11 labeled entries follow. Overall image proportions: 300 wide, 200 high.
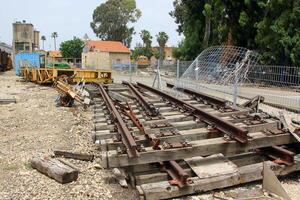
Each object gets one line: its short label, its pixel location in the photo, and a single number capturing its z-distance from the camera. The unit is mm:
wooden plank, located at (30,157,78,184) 3618
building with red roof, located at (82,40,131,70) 47927
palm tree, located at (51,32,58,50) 85883
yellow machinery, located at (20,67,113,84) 14368
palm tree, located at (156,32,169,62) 52837
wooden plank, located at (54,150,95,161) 4373
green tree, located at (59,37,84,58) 47862
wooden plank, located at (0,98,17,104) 9880
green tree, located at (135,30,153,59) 58626
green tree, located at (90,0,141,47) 57319
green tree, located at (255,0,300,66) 15906
